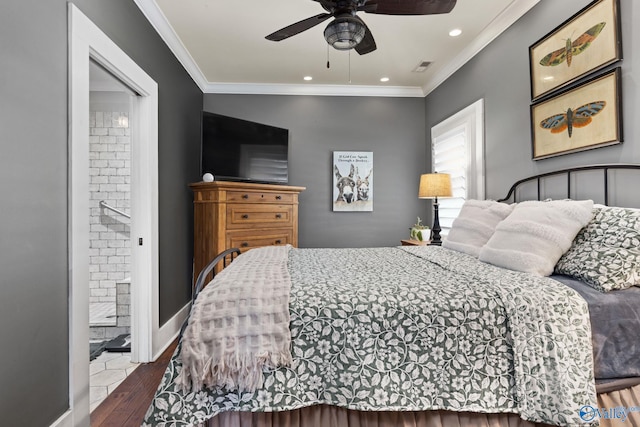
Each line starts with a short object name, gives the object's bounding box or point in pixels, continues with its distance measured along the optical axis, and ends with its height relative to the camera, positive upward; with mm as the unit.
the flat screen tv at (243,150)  3525 +793
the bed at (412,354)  1152 -518
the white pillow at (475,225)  2199 -61
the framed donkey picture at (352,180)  4363 +503
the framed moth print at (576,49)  1834 +1075
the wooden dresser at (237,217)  3199 +7
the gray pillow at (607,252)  1382 -167
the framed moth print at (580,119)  1841 +628
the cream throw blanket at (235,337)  1114 -429
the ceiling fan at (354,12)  1877 +1239
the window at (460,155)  3139 +676
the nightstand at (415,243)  3445 -285
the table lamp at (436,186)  3330 +316
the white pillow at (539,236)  1615 -103
